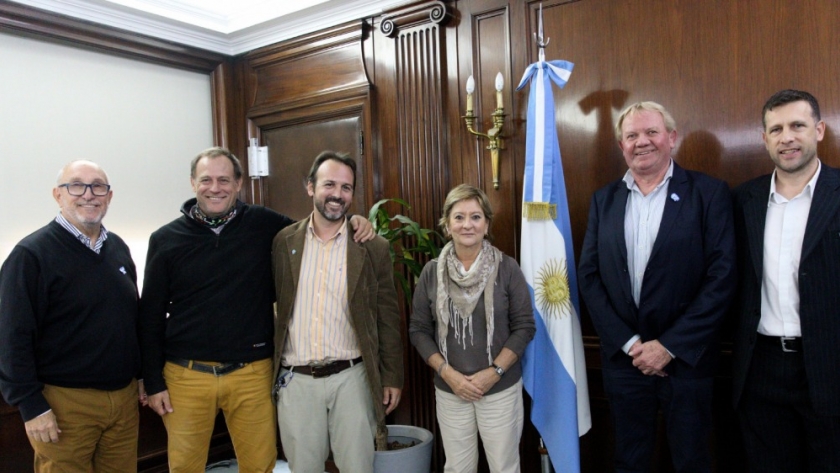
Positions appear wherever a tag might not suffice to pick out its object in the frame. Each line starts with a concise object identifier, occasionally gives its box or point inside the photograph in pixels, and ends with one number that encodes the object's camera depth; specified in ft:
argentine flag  8.32
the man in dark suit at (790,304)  6.37
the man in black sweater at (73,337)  6.77
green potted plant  9.54
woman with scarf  7.59
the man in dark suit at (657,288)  7.04
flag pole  8.77
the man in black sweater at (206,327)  7.58
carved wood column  10.52
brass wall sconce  9.48
